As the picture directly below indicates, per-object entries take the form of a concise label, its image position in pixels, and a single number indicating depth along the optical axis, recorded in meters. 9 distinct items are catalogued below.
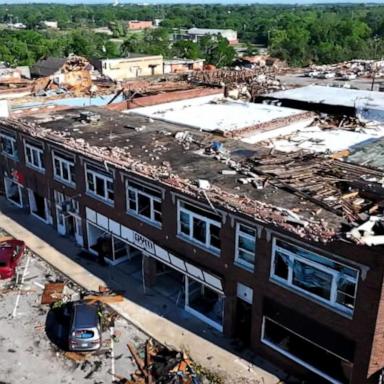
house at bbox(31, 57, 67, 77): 67.62
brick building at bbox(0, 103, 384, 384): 16.17
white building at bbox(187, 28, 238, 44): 173.98
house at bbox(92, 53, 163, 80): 77.62
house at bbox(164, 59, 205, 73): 87.19
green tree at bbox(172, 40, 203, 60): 113.75
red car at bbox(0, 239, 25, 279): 25.00
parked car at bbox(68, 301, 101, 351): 19.38
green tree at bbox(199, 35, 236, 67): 105.94
